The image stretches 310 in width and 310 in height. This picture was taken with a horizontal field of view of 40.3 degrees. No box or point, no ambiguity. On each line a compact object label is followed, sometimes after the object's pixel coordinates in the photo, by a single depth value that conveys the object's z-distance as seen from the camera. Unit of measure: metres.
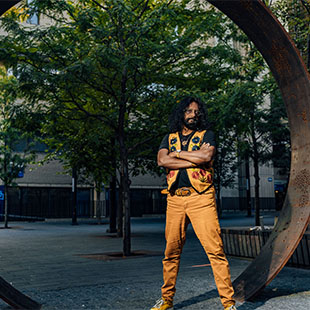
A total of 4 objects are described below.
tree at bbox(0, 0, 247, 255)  9.08
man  4.00
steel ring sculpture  4.77
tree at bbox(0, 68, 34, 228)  21.39
